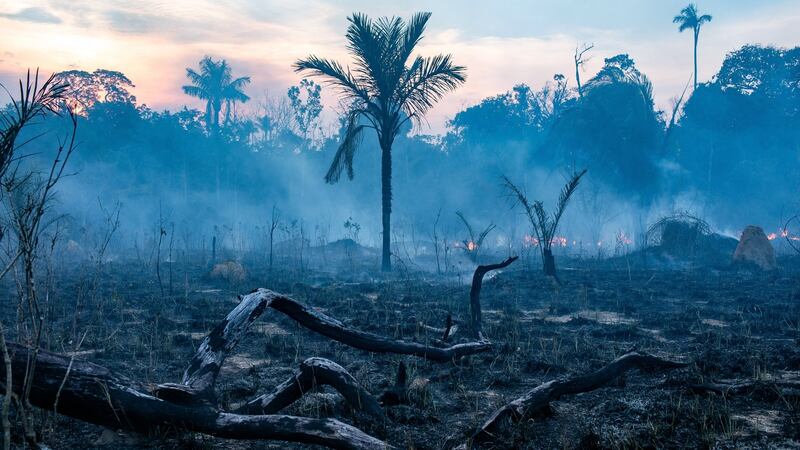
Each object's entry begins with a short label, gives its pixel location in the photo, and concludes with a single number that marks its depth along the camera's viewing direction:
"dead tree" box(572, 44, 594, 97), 36.17
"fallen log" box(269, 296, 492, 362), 5.13
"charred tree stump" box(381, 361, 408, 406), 4.73
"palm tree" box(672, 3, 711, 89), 39.50
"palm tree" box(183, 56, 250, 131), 50.88
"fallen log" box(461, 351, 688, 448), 3.91
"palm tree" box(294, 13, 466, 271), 15.23
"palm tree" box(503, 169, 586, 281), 13.74
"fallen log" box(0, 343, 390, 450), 3.35
